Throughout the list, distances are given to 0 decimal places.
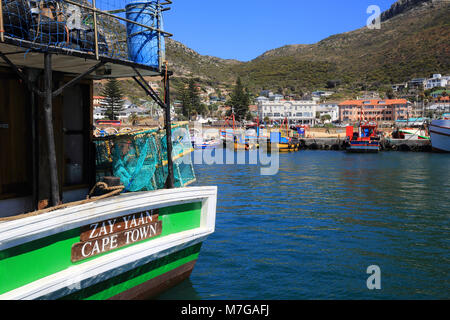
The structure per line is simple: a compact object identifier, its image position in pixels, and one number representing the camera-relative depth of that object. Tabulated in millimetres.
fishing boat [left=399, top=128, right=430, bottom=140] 62197
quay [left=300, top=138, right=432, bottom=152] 57050
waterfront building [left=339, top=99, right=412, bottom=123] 124312
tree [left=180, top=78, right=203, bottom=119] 94062
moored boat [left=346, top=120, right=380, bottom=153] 52281
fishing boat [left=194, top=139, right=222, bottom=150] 54125
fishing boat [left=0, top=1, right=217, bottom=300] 4535
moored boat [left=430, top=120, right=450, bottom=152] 51344
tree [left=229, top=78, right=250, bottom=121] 107625
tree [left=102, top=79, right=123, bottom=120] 67375
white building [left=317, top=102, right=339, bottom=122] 141875
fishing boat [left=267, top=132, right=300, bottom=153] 54062
